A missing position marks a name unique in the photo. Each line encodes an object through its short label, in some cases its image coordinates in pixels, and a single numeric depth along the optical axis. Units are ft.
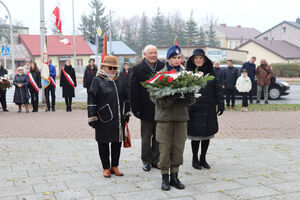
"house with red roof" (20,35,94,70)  194.18
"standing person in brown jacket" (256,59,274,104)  50.06
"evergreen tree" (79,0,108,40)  247.03
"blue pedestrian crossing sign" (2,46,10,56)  89.35
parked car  59.11
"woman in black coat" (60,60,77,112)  44.98
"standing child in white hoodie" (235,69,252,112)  43.60
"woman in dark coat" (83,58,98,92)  45.47
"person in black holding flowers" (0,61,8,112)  46.83
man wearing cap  15.65
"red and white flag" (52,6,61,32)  58.23
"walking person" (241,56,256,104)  49.02
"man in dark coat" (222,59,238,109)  45.50
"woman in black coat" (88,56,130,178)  17.24
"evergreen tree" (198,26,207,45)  263.70
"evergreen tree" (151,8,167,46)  275.59
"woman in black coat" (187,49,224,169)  18.57
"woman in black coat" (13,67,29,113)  45.06
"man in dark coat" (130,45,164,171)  18.72
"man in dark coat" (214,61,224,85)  44.37
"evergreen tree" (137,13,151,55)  272.51
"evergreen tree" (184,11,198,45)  260.58
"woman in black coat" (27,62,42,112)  45.27
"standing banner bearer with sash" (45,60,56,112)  45.92
